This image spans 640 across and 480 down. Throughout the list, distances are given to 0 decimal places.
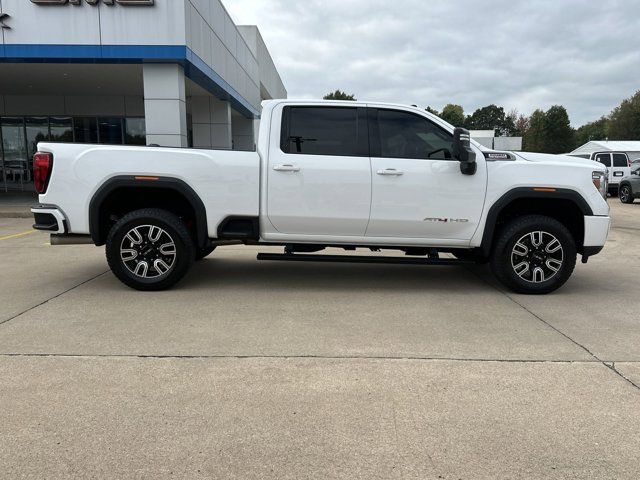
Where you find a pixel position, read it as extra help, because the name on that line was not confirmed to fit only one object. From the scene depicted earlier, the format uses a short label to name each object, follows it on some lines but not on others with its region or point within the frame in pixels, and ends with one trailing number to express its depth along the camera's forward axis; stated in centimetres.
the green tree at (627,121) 7475
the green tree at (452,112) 8681
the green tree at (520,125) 11794
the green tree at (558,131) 7419
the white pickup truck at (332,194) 554
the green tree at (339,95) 8831
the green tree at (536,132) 7656
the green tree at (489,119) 13312
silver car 2027
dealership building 1348
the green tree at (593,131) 9444
